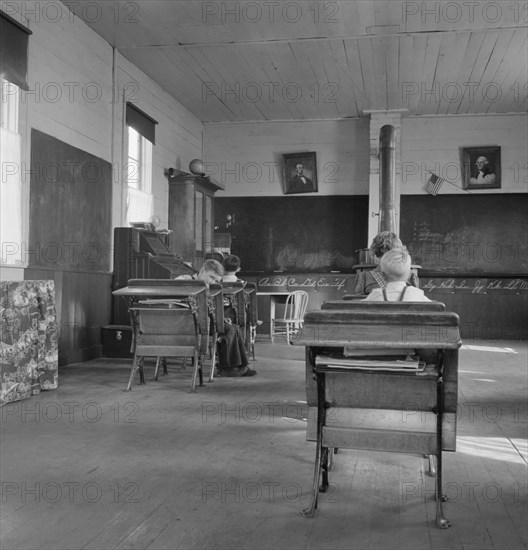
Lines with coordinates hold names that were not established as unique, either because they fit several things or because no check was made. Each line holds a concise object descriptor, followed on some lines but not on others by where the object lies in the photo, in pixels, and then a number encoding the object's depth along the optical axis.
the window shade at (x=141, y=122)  8.89
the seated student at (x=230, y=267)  7.28
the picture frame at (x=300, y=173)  12.02
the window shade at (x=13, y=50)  5.85
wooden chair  9.85
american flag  11.56
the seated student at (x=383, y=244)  4.49
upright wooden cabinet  10.35
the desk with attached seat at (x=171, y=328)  5.40
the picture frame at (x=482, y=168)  11.44
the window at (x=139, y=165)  9.03
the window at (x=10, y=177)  6.03
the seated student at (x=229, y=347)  6.32
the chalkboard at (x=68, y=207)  6.48
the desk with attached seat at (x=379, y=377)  2.45
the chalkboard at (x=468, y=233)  11.39
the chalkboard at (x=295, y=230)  11.91
